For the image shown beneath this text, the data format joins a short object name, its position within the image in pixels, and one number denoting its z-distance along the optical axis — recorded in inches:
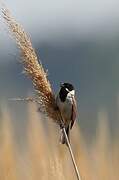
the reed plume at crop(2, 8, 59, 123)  267.7
